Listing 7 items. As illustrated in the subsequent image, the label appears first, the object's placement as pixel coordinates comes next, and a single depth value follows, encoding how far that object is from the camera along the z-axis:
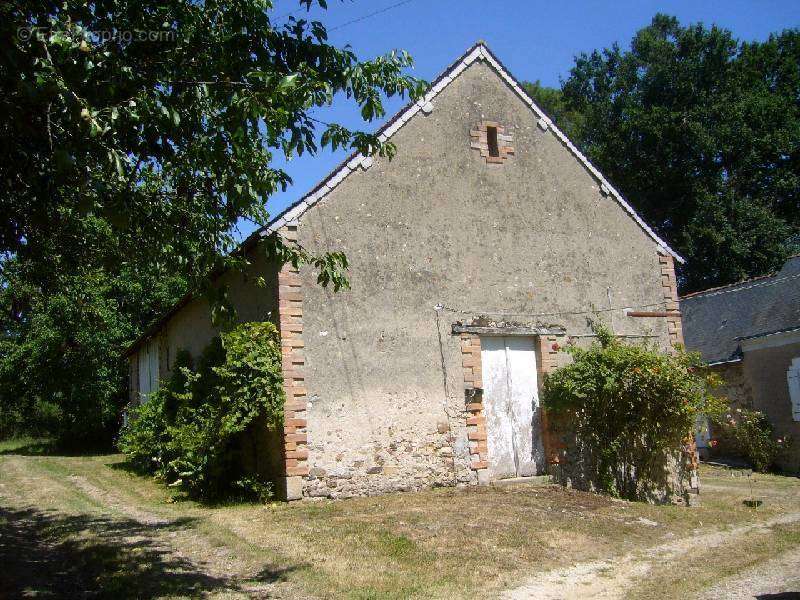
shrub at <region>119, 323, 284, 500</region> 9.67
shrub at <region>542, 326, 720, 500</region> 11.20
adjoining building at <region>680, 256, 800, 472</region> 16.36
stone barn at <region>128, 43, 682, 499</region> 10.05
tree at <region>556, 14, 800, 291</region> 27.61
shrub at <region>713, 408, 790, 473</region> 16.47
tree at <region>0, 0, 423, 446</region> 5.07
